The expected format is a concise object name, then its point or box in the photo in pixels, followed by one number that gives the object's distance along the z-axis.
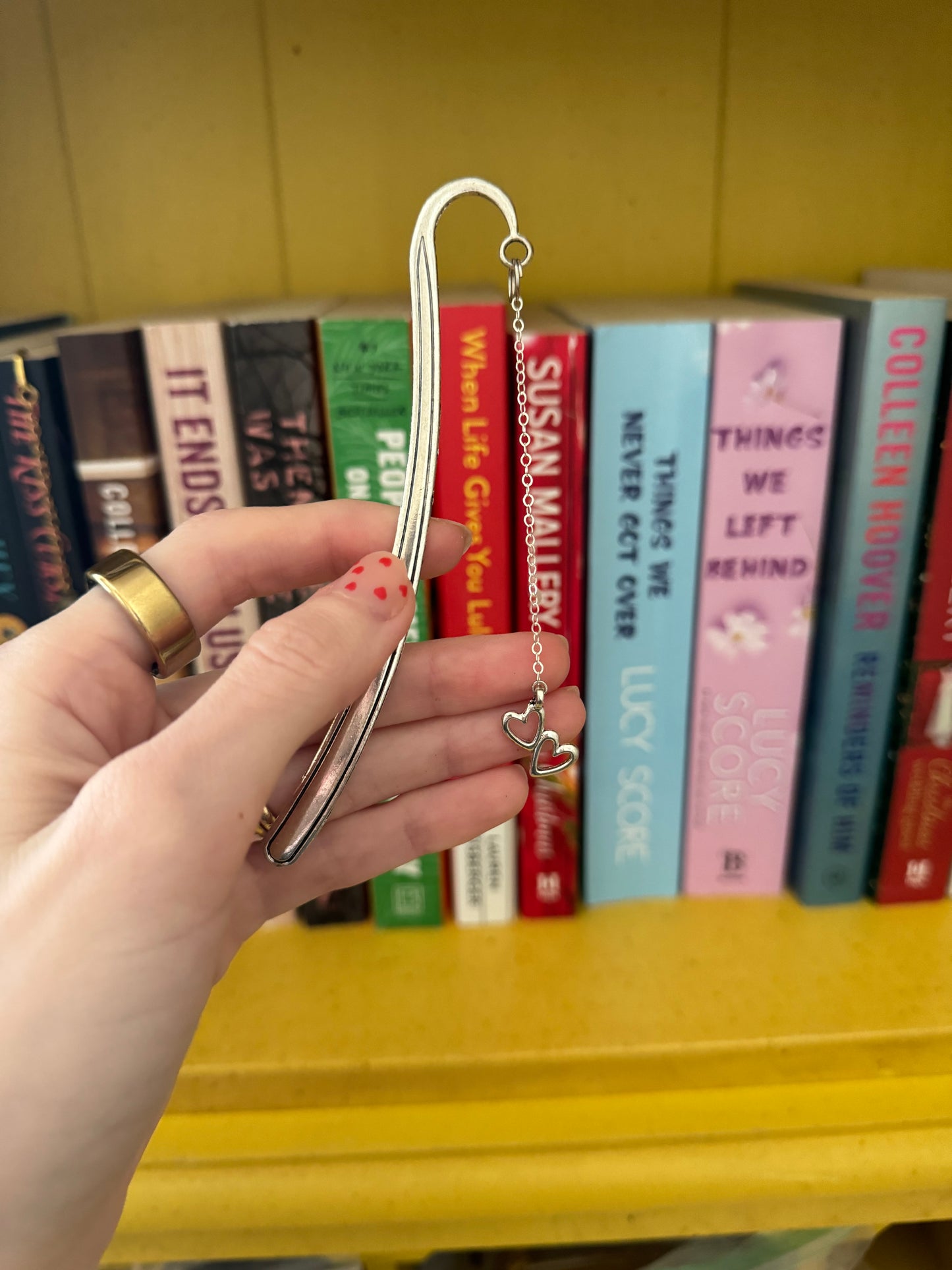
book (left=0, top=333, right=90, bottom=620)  0.46
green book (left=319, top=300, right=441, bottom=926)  0.43
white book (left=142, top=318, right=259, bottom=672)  0.44
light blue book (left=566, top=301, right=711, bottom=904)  0.44
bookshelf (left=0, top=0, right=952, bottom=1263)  0.44
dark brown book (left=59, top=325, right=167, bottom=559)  0.44
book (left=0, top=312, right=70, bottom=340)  0.53
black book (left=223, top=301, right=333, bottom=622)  0.43
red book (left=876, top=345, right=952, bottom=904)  0.48
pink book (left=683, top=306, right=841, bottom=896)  0.45
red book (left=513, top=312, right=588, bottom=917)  0.44
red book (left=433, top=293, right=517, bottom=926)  0.43
